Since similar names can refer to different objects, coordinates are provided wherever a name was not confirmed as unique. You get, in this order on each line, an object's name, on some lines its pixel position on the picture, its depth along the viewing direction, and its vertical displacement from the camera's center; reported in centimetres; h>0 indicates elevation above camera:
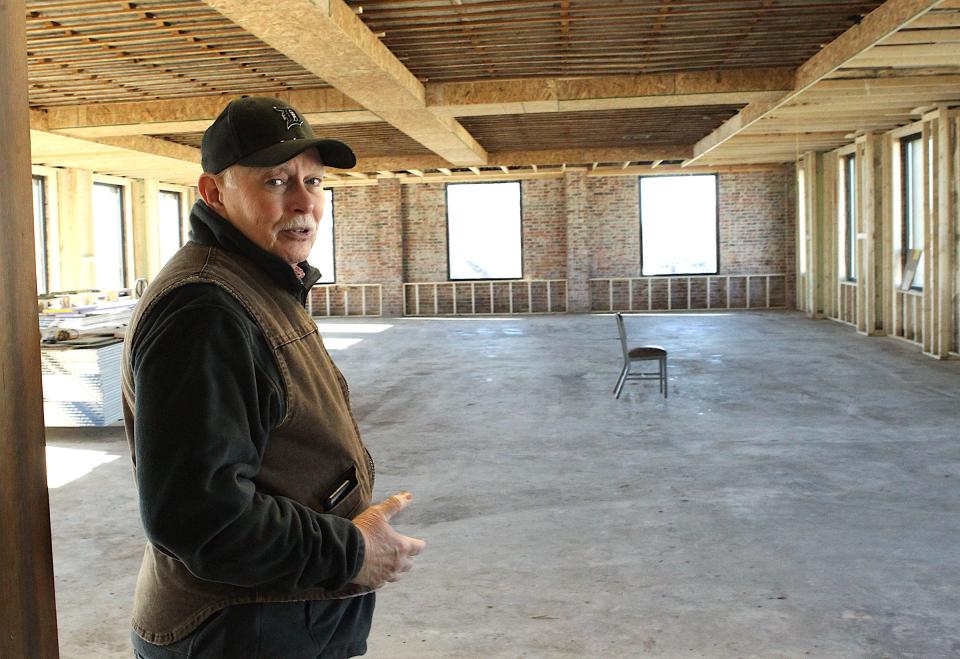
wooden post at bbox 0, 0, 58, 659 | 154 -18
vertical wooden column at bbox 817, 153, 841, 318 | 1662 +85
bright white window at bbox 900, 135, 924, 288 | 1277 +108
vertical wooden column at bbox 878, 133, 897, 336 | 1325 +45
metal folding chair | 920 -79
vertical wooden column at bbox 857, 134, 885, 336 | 1369 +61
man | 132 -23
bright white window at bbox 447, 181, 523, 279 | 2138 +133
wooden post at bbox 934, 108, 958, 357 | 1096 +51
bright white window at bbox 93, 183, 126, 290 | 1711 +114
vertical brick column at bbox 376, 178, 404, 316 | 2152 +112
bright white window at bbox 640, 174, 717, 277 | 2064 +131
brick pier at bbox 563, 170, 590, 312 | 2072 +87
